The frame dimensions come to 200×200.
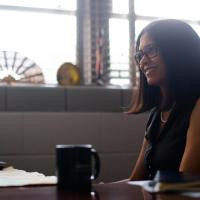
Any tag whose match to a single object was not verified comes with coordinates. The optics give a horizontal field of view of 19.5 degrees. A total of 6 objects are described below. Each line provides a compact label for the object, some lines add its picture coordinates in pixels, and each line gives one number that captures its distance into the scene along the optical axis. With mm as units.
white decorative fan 3268
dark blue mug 1389
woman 1912
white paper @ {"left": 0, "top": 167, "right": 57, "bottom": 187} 1549
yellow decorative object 3290
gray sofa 2912
